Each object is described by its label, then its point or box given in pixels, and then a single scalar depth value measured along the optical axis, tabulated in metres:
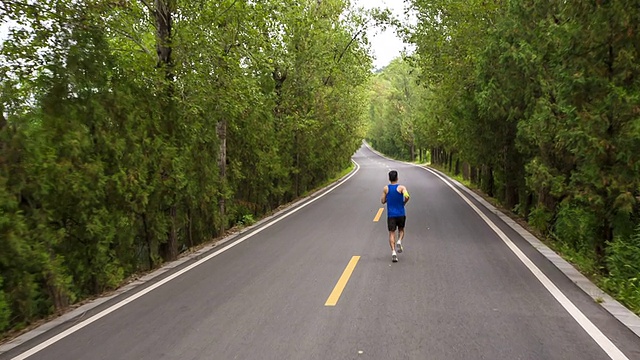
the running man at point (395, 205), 8.54
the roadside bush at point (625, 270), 5.95
